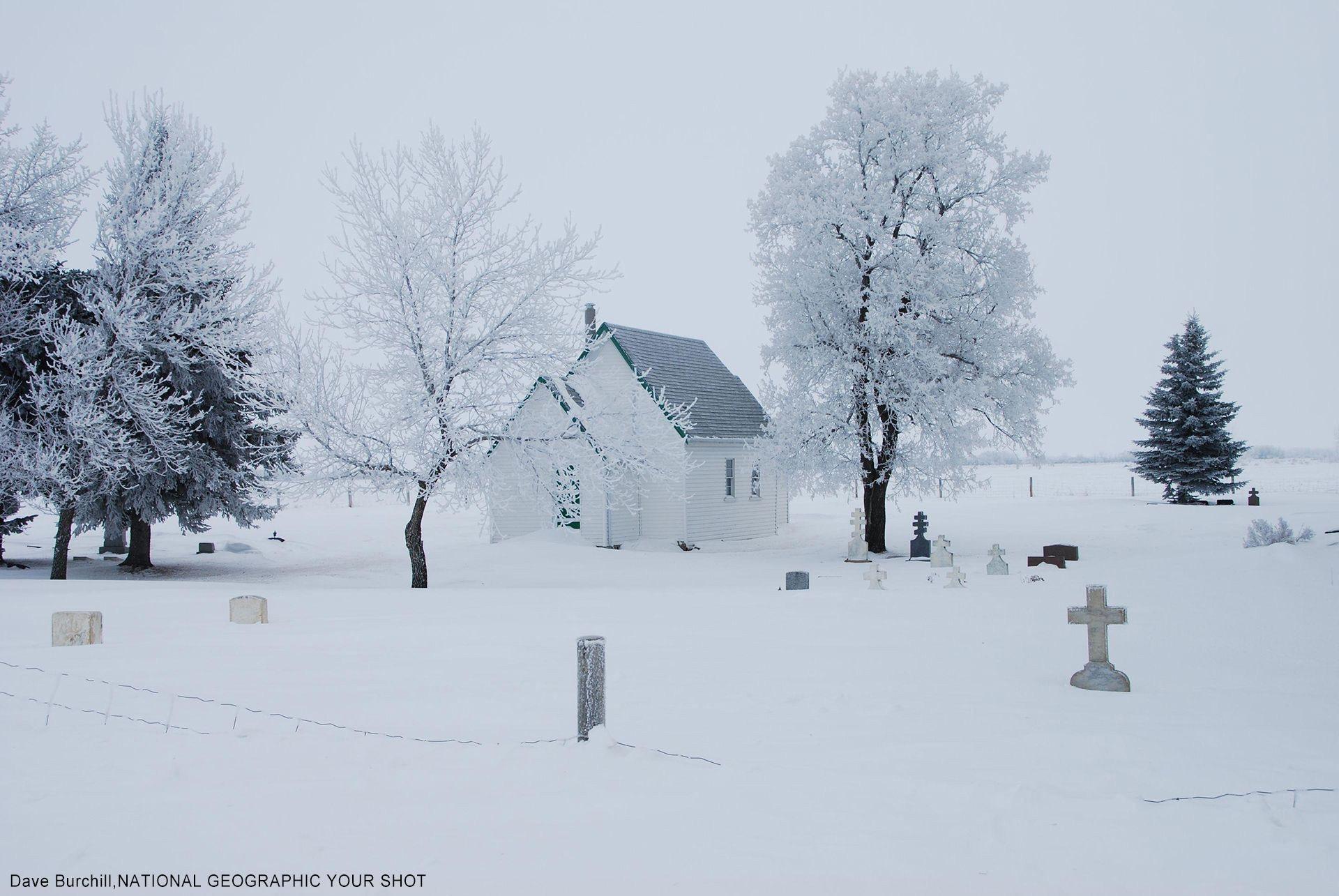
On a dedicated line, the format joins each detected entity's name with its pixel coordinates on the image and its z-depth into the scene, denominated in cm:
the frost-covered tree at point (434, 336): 1532
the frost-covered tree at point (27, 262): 1747
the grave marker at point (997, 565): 1602
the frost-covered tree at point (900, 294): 2164
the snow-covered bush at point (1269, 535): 1734
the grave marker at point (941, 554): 1770
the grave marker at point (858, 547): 2012
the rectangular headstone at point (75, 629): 888
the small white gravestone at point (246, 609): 1020
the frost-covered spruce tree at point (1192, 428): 3519
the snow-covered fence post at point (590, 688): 557
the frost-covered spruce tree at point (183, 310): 1839
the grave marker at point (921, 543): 2094
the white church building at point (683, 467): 2505
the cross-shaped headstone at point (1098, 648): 714
